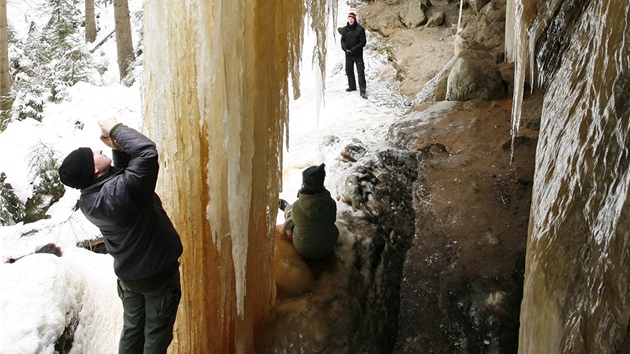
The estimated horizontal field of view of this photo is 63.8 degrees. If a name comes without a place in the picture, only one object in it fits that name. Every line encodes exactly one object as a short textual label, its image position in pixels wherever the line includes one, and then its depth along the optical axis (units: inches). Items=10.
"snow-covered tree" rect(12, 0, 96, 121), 380.5
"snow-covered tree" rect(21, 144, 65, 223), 293.1
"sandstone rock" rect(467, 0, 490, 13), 425.1
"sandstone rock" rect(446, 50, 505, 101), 303.4
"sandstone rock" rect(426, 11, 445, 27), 453.4
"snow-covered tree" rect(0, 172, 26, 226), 281.4
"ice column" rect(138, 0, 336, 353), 121.7
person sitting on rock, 158.7
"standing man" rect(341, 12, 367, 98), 353.7
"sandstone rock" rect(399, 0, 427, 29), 460.4
